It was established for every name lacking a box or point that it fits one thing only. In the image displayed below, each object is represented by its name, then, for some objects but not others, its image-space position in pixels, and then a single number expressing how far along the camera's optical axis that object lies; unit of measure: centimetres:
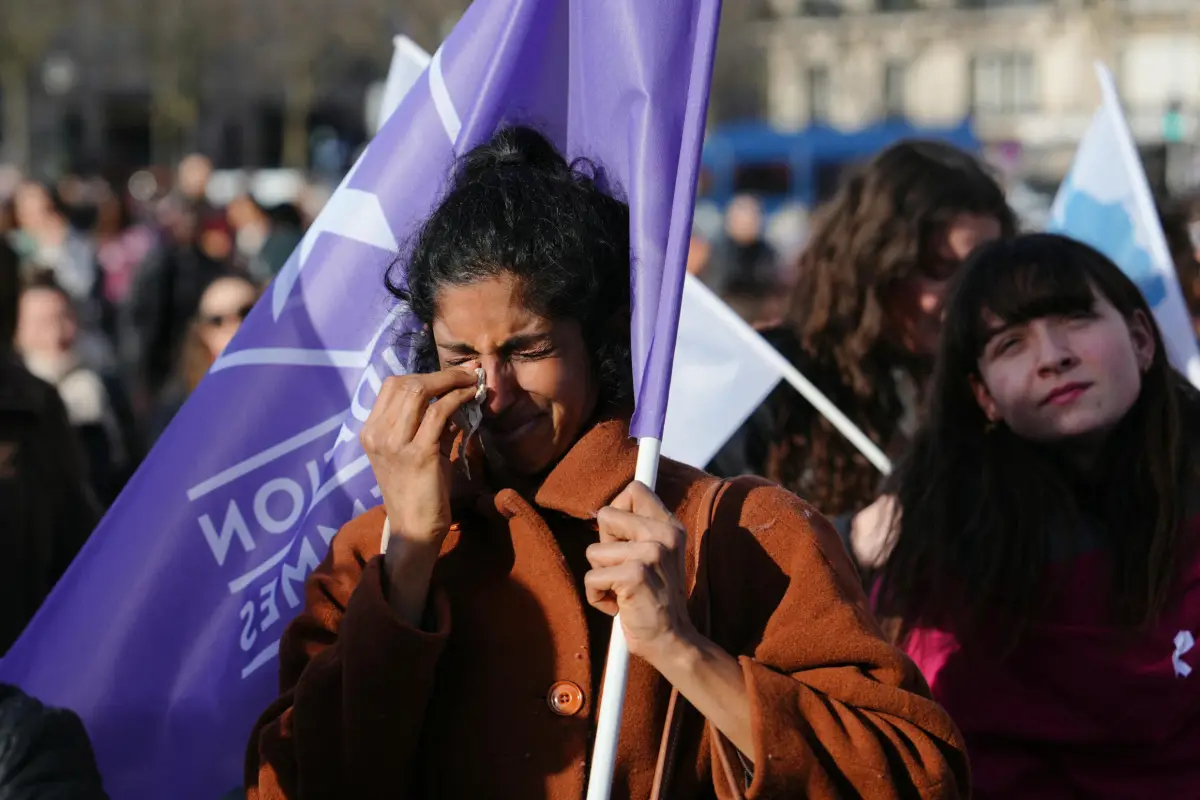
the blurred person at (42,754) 264
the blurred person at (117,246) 1343
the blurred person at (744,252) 1473
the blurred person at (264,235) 1140
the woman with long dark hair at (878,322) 428
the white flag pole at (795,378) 417
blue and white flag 492
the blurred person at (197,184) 1482
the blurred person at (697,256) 691
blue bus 2933
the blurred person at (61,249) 1252
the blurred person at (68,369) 632
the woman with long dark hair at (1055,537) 295
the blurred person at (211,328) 627
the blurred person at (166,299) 1068
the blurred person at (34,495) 391
